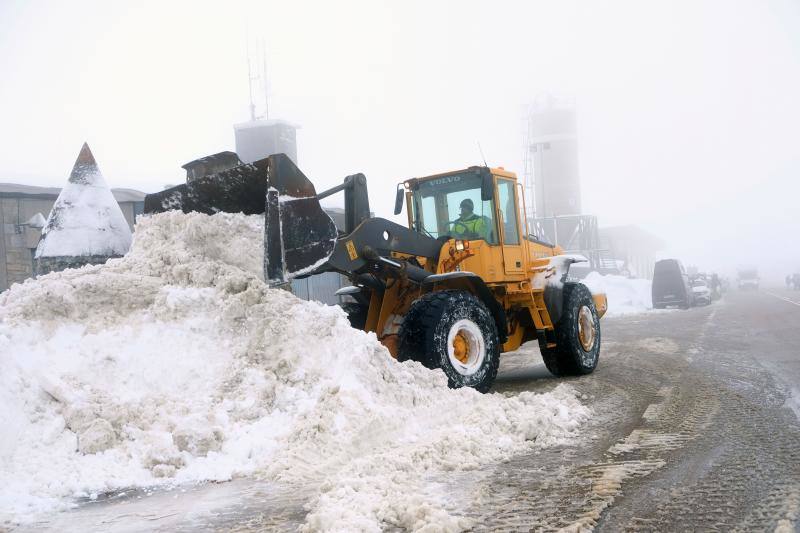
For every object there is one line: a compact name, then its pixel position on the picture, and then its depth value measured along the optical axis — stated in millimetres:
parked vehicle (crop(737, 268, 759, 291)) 51219
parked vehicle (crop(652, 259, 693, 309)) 28328
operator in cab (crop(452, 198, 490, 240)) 8078
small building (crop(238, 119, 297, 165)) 34125
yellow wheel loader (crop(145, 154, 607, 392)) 6270
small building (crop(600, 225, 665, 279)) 58281
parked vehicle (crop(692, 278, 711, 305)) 30031
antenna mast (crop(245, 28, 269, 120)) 35562
